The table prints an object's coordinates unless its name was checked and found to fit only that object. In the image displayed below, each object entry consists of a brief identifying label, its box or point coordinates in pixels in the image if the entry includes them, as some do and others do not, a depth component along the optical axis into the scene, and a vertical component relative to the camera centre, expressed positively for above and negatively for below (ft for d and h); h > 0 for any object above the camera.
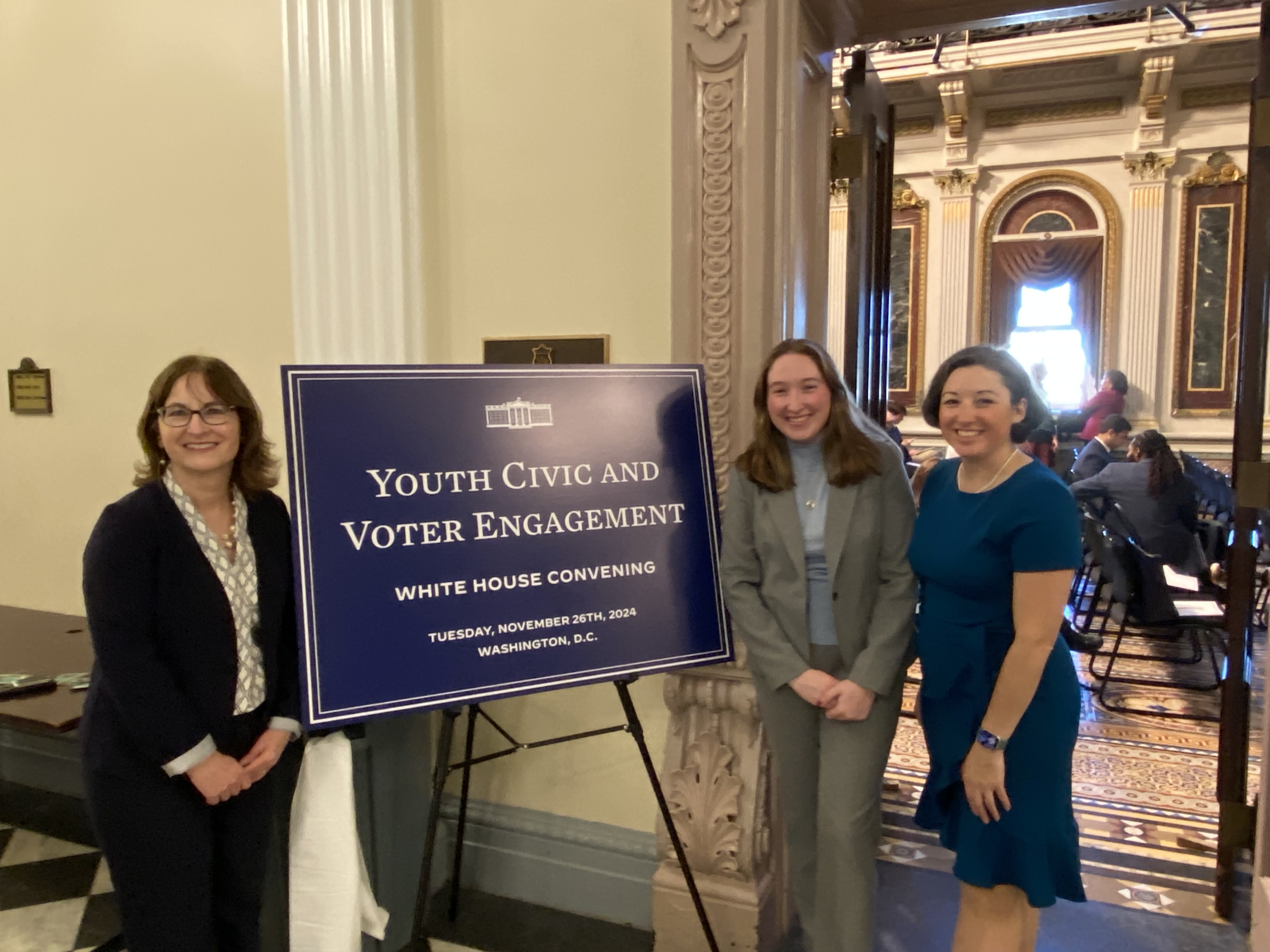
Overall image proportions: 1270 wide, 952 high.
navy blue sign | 5.36 -0.81
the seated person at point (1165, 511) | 14.71 -1.80
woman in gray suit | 5.98 -1.41
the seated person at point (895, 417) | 20.08 -0.32
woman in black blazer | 5.11 -1.47
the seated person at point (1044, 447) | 22.12 -1.15
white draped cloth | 5.91 -3.00
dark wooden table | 7.02 -2.41
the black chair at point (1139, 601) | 12.46 -2.83
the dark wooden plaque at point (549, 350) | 7.63 +0.51
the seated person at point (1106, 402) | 24.82 +0.04
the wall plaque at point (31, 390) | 10.25 +0.27
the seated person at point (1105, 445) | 18.35 -0.88
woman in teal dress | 5.19 -1.54
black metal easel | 5.63 -2.47
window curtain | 28.32 +4.21
